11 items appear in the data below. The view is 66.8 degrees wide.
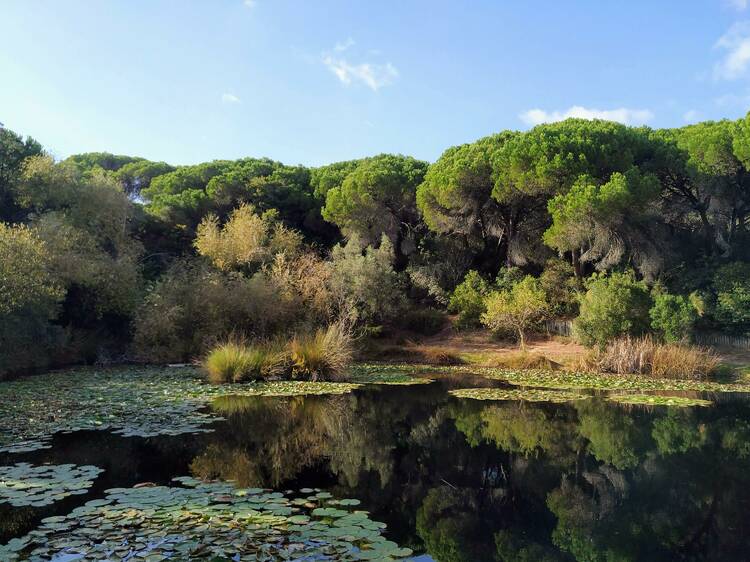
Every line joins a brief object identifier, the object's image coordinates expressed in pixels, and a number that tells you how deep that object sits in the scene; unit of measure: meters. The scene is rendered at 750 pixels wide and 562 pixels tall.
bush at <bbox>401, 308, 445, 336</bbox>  25.08
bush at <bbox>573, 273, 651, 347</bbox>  18.02
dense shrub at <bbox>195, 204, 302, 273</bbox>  23.36
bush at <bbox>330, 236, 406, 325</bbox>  22.52
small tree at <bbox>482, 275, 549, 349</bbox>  21.12
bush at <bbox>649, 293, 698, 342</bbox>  17.44
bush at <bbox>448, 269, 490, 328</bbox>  23.94
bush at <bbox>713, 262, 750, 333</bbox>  18.67
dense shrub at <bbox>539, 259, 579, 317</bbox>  22.95
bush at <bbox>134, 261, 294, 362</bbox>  19.12
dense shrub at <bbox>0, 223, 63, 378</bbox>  14.67
